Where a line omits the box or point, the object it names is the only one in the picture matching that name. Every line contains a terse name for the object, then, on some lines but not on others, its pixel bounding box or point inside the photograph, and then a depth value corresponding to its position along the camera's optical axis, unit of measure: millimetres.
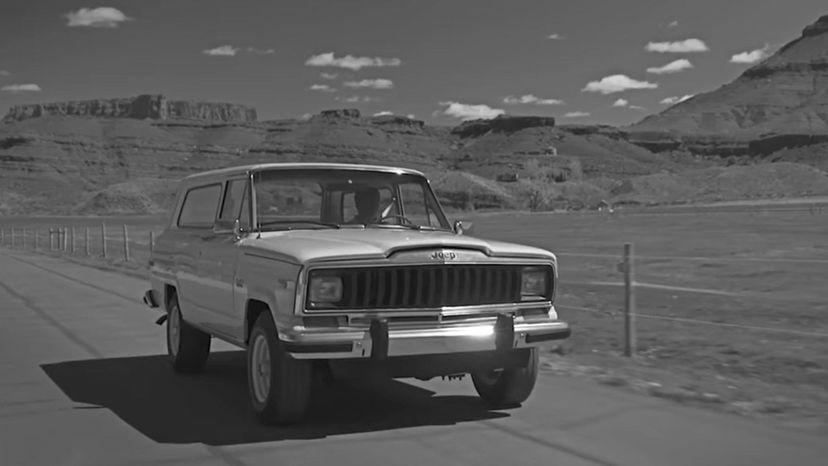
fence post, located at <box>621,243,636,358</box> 10111
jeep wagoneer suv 6102
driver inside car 7805
